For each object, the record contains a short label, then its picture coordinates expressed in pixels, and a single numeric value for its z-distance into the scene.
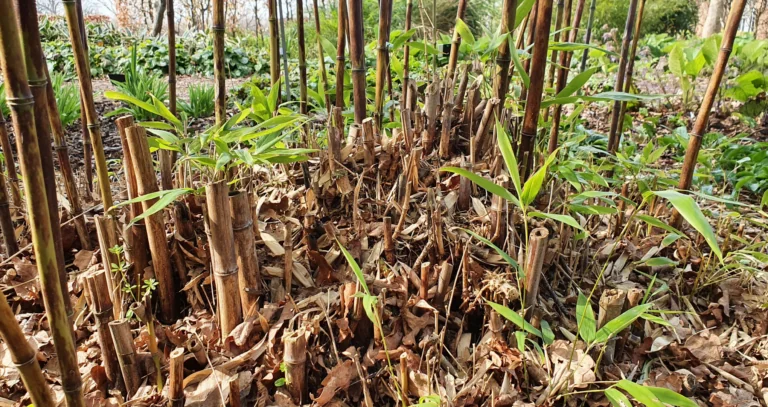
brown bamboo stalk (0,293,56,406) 0.45
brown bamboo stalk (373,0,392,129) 1.23
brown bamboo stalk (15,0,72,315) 0.55
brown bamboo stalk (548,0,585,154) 1.21
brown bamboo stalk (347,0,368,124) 1.18
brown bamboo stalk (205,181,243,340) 0.78
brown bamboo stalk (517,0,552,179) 0.89
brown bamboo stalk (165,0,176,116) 1.23
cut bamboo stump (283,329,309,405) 0.76
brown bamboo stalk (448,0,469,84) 1.32
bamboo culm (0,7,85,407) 0.41
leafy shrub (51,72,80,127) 2.79
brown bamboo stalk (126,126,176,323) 0.81
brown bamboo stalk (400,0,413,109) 1.34
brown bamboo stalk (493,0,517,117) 0.98
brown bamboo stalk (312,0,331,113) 1.40
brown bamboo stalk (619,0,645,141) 1.39
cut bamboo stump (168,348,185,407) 0.72
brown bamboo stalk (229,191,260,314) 0.83
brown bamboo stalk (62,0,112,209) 0.86
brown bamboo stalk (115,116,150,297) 0.88
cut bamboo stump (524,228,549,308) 0.79
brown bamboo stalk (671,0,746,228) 1.03
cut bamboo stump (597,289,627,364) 0.80
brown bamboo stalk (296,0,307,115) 1.47
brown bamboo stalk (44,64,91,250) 1.11
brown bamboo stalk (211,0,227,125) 0.94
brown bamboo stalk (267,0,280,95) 1.36
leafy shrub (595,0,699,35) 7.23
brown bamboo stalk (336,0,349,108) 1.34
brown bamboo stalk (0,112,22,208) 1.11
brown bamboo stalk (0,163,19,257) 1.01
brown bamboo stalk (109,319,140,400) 0.75
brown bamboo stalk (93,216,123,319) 0.81
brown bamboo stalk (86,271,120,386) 0.75
